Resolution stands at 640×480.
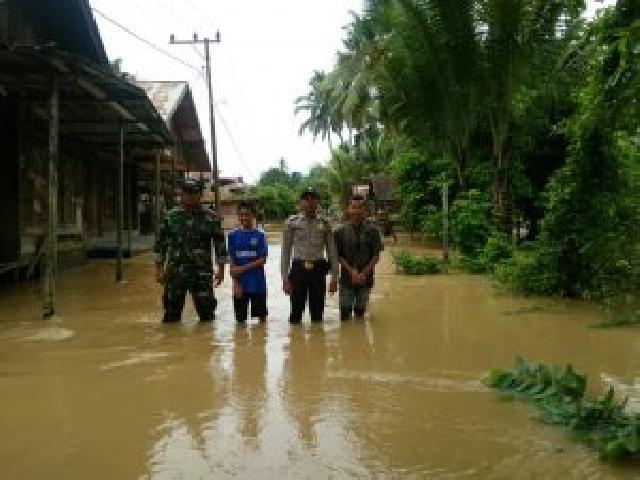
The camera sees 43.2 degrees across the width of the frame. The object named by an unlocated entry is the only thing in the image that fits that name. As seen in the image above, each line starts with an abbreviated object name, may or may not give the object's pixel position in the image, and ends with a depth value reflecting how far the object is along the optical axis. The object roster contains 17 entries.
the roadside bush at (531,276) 10.55
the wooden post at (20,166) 12.58
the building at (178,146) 22.97
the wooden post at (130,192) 23.70
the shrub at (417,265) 15.04
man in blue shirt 8.41
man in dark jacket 8.60
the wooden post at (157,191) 16.80
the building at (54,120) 9.05
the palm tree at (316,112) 51.86
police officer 8.35
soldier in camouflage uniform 8.34
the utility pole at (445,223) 16.14
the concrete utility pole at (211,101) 30.77
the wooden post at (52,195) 8.89
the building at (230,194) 46.33
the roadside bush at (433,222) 20.72
